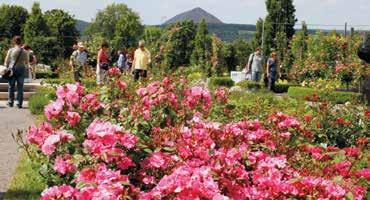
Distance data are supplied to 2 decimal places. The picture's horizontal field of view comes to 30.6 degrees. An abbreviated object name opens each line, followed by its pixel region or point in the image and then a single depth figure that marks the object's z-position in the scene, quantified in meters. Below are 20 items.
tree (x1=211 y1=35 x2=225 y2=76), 26.86
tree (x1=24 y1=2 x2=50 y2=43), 41.53
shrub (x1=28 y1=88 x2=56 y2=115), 10.39
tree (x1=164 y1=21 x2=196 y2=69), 43.41
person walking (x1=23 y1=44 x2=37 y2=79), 17.39
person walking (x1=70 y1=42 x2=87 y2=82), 12.94
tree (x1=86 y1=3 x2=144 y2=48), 65.56
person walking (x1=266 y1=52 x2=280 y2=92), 18.12
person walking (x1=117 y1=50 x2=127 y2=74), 17.60
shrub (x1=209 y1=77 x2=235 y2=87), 21.83
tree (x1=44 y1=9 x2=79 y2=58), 48.92
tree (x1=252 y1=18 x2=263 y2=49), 36.34
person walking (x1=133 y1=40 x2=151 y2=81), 12.36
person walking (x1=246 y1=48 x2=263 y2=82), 18.19
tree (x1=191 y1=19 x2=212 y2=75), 38.12
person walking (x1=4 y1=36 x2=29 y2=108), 10.98
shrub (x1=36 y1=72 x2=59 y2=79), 20.70
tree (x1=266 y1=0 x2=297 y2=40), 34.53
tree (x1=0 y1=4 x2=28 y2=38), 49.25
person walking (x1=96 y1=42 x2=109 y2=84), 12.48
